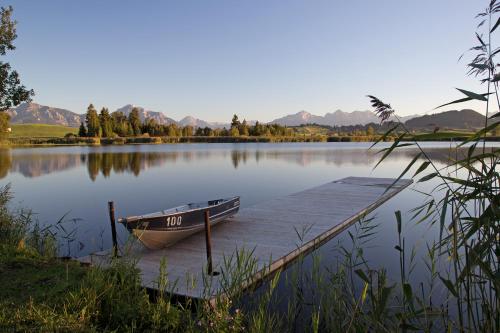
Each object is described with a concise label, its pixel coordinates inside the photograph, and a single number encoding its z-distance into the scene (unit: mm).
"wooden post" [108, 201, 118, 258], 6711
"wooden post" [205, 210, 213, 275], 5939
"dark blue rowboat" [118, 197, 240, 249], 6773
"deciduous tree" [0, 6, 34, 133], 9781
